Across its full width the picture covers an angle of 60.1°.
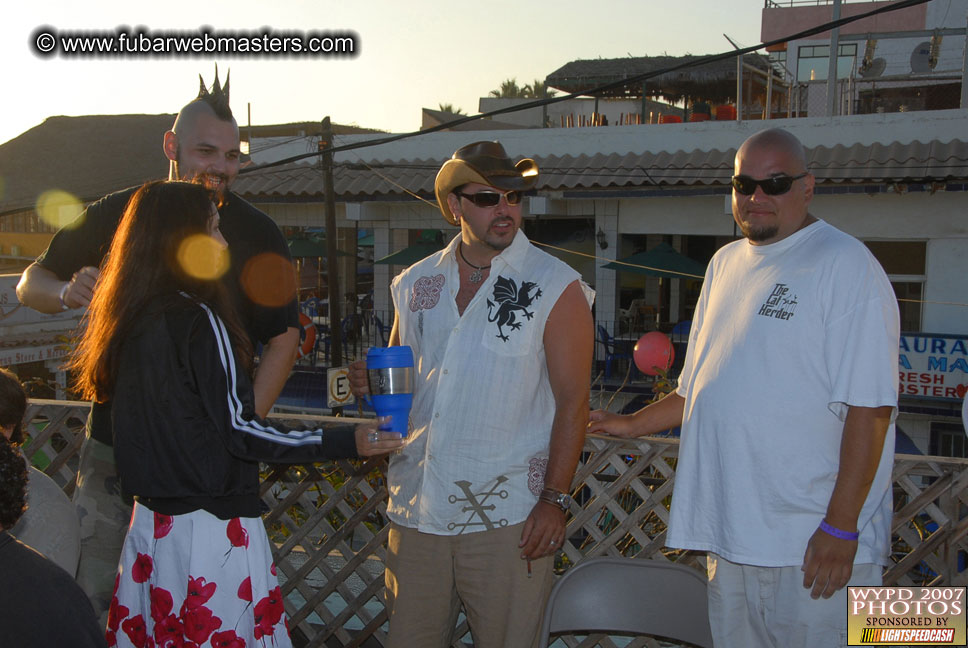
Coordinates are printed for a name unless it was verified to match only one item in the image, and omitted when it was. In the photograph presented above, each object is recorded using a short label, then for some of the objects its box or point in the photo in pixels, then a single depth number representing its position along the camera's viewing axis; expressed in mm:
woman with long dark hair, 1921
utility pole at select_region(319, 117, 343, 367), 13094
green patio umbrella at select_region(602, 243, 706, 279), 12648
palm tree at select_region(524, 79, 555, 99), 44609
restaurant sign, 11094
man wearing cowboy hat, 2291
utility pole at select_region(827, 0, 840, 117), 13695
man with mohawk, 2305
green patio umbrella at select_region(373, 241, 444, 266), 14117
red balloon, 8984
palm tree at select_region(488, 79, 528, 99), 46656
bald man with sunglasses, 1924
